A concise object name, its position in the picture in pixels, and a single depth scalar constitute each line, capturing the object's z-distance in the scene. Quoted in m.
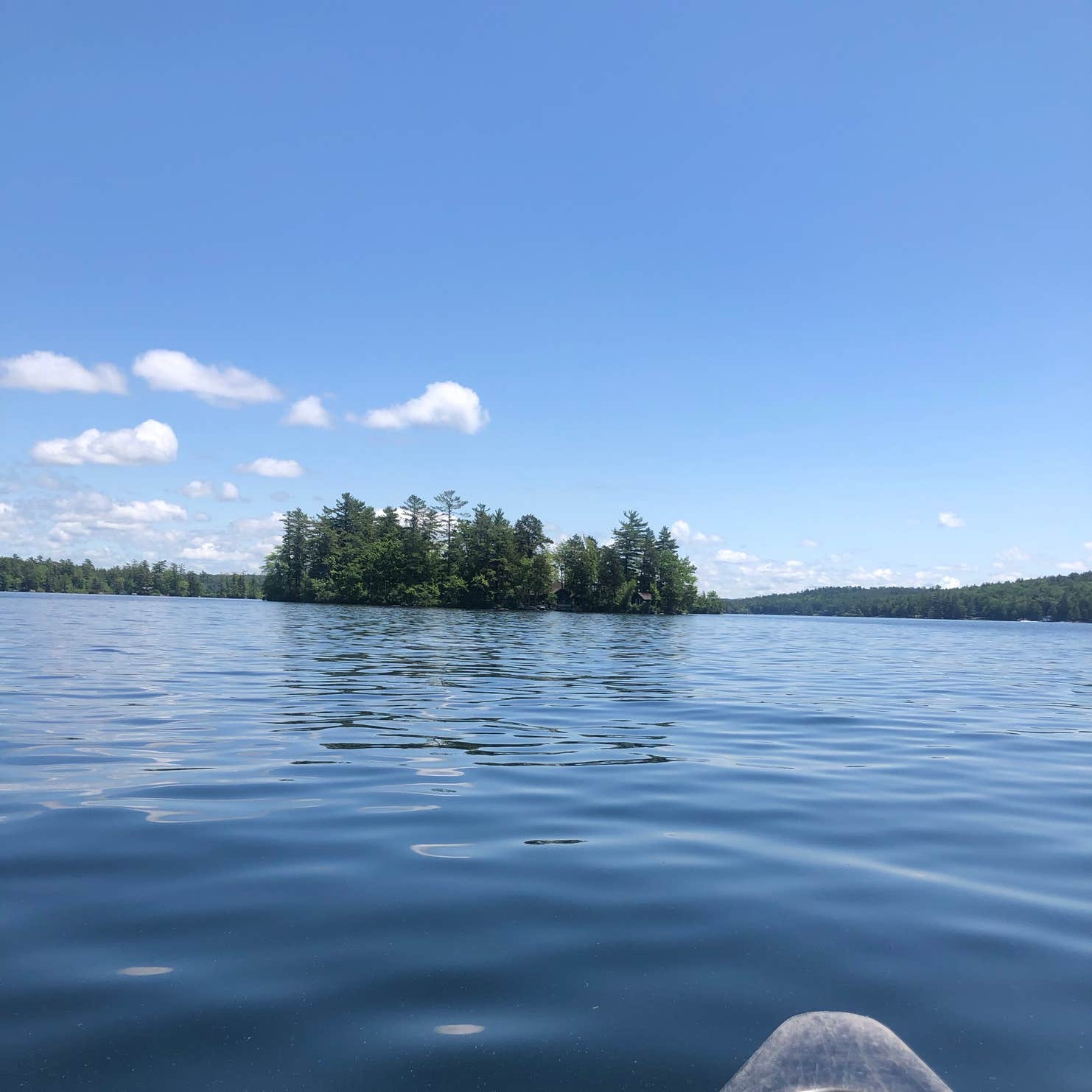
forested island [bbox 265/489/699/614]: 122.25
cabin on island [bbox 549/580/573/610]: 132.00
